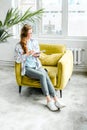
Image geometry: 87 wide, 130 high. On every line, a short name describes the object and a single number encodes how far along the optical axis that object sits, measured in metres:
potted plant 3.59
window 5.16
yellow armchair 3.69
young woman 3.57
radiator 5.07
